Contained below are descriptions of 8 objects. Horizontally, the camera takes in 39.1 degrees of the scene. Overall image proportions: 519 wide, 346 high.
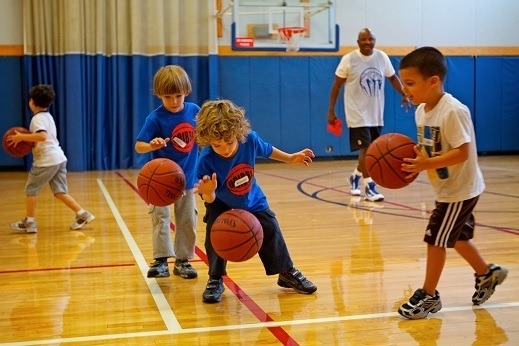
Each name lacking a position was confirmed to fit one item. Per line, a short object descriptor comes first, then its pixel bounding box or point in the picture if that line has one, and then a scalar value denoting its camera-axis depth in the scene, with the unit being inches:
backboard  506.6
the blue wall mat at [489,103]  576.7
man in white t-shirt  326.0
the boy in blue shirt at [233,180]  145.9
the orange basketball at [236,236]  142.8
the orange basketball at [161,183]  158.4
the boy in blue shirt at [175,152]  170.4
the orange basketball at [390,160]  143.0
